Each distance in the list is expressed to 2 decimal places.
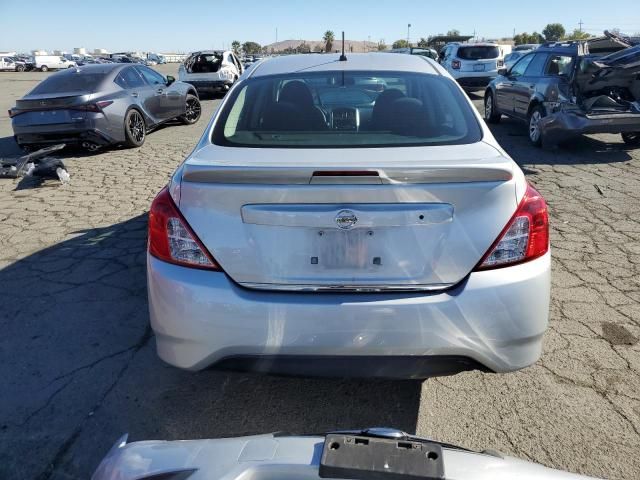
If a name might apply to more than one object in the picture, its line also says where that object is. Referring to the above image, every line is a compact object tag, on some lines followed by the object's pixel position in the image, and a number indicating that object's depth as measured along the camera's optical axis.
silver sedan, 2.02
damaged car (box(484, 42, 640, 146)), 7.77
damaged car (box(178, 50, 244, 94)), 17.16
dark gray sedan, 8.29
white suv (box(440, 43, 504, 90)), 15.95
